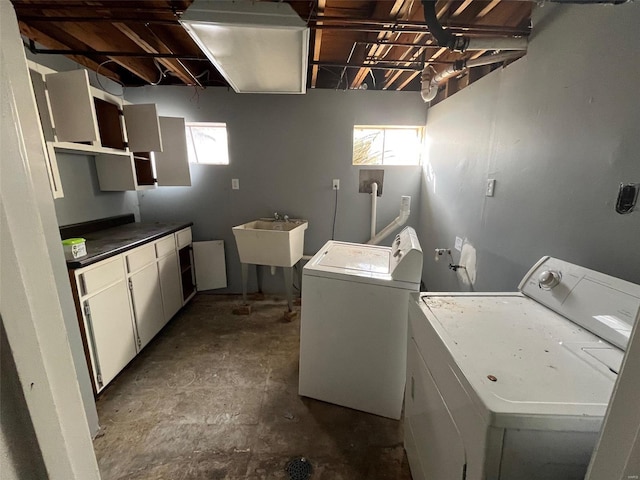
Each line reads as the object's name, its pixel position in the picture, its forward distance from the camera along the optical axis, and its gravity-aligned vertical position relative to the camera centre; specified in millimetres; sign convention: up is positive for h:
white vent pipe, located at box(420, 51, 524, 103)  1512 +677
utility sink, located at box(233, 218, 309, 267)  2498 -635
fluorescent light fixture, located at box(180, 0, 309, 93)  1220 +704
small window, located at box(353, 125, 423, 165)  2906 +329
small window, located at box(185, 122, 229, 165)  2846 +352
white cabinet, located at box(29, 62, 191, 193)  1595 +325
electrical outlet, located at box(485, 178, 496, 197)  1684 -58
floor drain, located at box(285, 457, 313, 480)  1258 -1364
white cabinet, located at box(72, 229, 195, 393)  1543 -840
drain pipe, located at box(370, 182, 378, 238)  2836 -292
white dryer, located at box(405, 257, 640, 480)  608 -508
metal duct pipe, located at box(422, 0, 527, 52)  1363 +675
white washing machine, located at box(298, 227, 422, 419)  1430 -831
